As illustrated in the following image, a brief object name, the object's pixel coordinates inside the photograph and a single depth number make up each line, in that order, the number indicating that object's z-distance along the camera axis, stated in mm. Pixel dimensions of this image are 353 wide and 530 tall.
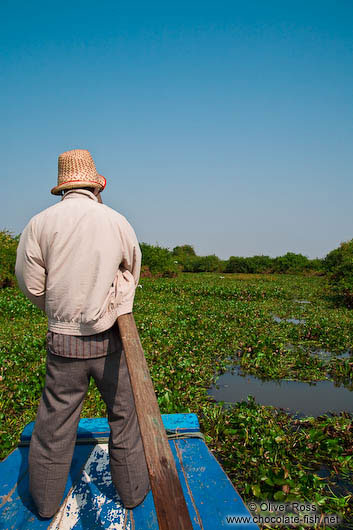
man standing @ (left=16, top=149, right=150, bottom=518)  1982
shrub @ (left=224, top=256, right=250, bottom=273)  41291
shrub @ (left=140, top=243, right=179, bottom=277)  25828
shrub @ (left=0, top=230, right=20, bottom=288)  14383
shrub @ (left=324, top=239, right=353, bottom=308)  12828
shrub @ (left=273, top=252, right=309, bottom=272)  38500
